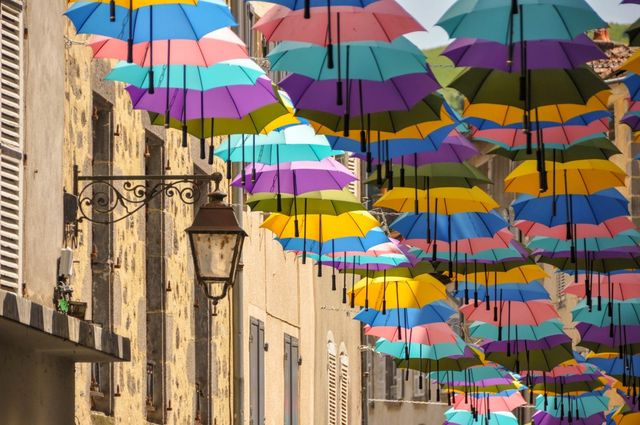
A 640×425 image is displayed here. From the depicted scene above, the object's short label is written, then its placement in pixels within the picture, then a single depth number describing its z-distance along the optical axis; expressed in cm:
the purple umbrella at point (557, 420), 3442
